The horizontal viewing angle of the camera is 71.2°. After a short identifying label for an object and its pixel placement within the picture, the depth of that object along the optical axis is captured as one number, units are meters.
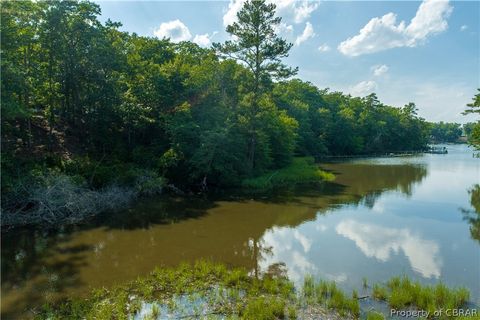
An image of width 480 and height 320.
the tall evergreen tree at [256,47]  28.17
